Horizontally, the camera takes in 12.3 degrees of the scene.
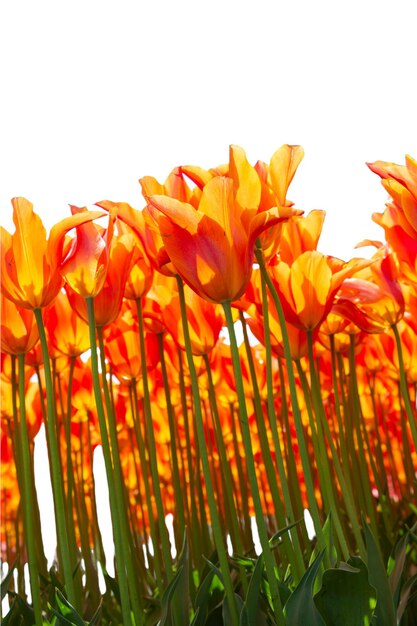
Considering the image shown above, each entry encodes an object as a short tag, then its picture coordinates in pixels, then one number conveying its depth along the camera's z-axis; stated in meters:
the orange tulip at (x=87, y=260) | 1.29
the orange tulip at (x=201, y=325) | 1.44
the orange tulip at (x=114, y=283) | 1.34
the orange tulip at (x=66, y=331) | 1.46
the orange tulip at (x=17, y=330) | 1.34
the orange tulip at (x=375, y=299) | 1.42
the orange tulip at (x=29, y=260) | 1.28
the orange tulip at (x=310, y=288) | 1.34
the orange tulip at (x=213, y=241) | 1.24
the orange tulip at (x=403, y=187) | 1.26
